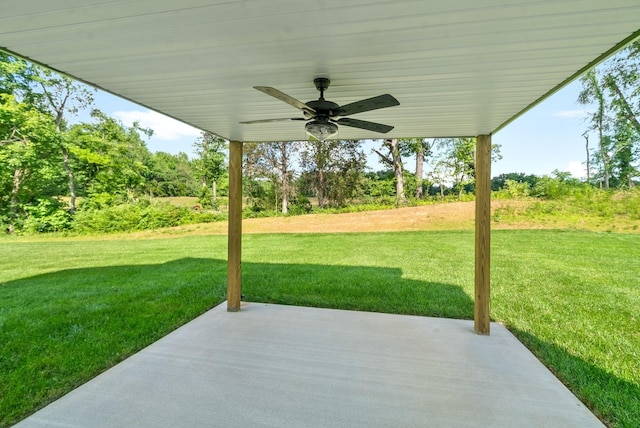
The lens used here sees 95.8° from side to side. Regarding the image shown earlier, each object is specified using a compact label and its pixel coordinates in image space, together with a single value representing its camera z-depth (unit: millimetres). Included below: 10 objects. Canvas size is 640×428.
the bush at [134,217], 9961
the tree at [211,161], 14242
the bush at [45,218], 9305
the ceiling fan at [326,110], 1594
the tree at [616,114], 9094
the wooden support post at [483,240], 2775
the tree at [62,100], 10227
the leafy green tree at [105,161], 11000
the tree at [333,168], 12734
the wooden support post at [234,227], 3348
